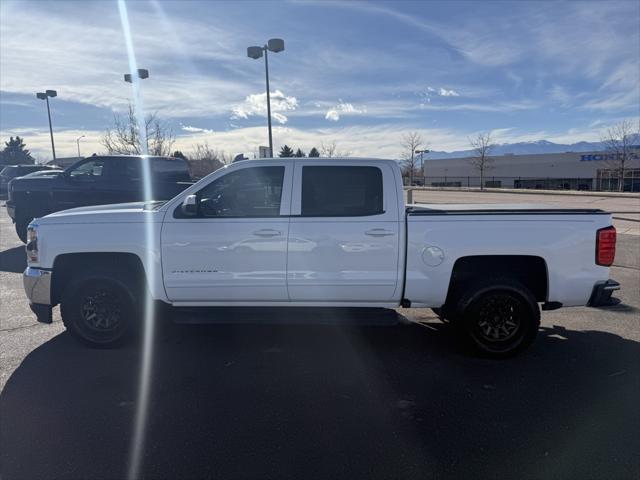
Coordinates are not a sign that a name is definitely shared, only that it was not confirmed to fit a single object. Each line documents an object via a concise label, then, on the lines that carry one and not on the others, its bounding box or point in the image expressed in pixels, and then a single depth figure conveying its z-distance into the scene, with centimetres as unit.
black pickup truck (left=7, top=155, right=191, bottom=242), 1045
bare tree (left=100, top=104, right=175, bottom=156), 2527
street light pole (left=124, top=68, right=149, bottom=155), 1828
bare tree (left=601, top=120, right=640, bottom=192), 4851
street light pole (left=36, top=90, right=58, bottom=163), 2756
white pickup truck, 441
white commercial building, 5584
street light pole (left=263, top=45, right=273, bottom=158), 1603
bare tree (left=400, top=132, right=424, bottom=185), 6406
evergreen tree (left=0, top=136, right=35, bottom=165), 7131
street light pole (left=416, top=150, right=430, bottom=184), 6338
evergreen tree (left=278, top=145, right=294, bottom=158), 3972
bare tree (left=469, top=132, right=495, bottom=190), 6288
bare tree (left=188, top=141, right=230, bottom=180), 4047
